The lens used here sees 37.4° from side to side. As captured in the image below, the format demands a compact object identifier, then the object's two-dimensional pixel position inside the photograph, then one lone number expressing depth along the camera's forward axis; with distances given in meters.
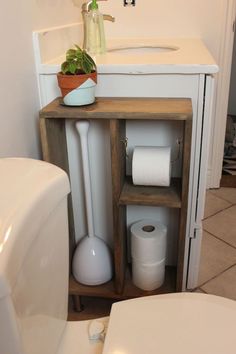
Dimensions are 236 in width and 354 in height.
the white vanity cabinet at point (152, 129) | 0.99
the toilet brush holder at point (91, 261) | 1.17
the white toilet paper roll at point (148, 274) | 1.14
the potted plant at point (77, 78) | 0.91
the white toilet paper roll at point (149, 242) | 1.11
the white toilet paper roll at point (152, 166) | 0.97
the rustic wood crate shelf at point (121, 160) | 0.90
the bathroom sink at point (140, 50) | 1.47
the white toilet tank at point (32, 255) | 0.43
